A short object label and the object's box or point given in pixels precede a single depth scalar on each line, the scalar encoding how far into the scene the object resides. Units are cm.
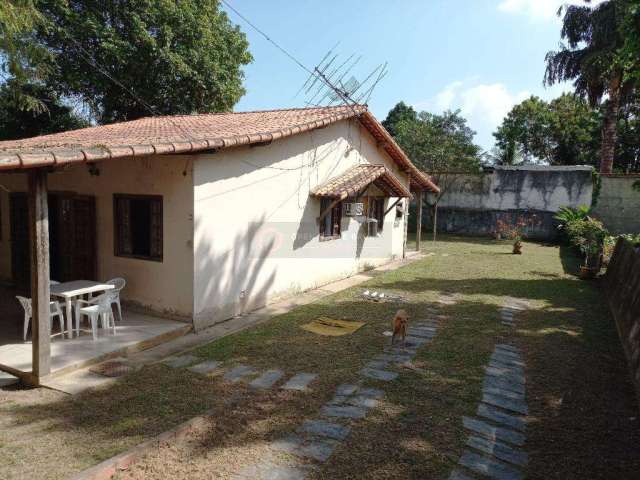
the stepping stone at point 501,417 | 471
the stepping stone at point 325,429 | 440
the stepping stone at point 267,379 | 555
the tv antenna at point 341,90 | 1100
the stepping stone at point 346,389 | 534
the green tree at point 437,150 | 2745
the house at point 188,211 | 650
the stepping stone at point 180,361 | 616
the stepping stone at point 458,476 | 377
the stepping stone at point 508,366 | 623
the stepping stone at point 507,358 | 654
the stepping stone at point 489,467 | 383
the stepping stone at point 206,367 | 596
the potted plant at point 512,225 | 2409
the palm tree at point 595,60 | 2125
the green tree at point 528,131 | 3756
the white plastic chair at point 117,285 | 750
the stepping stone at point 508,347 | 708
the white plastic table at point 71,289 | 673
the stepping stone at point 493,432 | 441
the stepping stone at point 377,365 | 621
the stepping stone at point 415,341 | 725
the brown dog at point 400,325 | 702
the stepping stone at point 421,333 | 768
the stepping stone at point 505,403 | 507
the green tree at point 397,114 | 4751
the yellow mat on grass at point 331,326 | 789
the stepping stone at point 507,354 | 679
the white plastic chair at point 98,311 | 665
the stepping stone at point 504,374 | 592
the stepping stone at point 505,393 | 535
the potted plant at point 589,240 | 1374
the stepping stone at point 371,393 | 527
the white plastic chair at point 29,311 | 650
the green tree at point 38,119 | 1916
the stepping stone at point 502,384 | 561
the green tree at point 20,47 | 855
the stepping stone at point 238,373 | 573
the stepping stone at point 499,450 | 408
